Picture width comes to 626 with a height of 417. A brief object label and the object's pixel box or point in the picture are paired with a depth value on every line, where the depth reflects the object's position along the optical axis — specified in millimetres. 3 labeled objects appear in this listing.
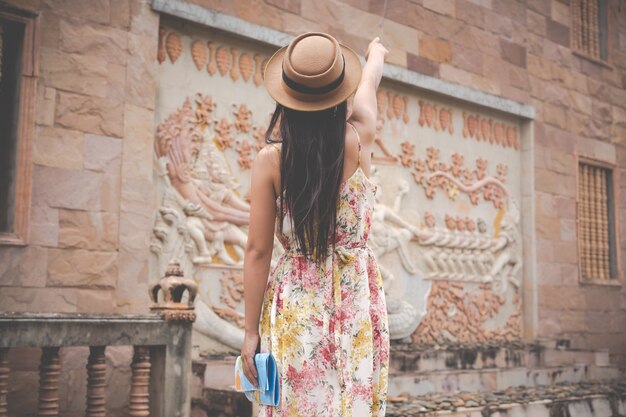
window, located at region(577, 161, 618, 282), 10102
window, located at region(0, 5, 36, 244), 5176
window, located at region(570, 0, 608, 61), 10367
